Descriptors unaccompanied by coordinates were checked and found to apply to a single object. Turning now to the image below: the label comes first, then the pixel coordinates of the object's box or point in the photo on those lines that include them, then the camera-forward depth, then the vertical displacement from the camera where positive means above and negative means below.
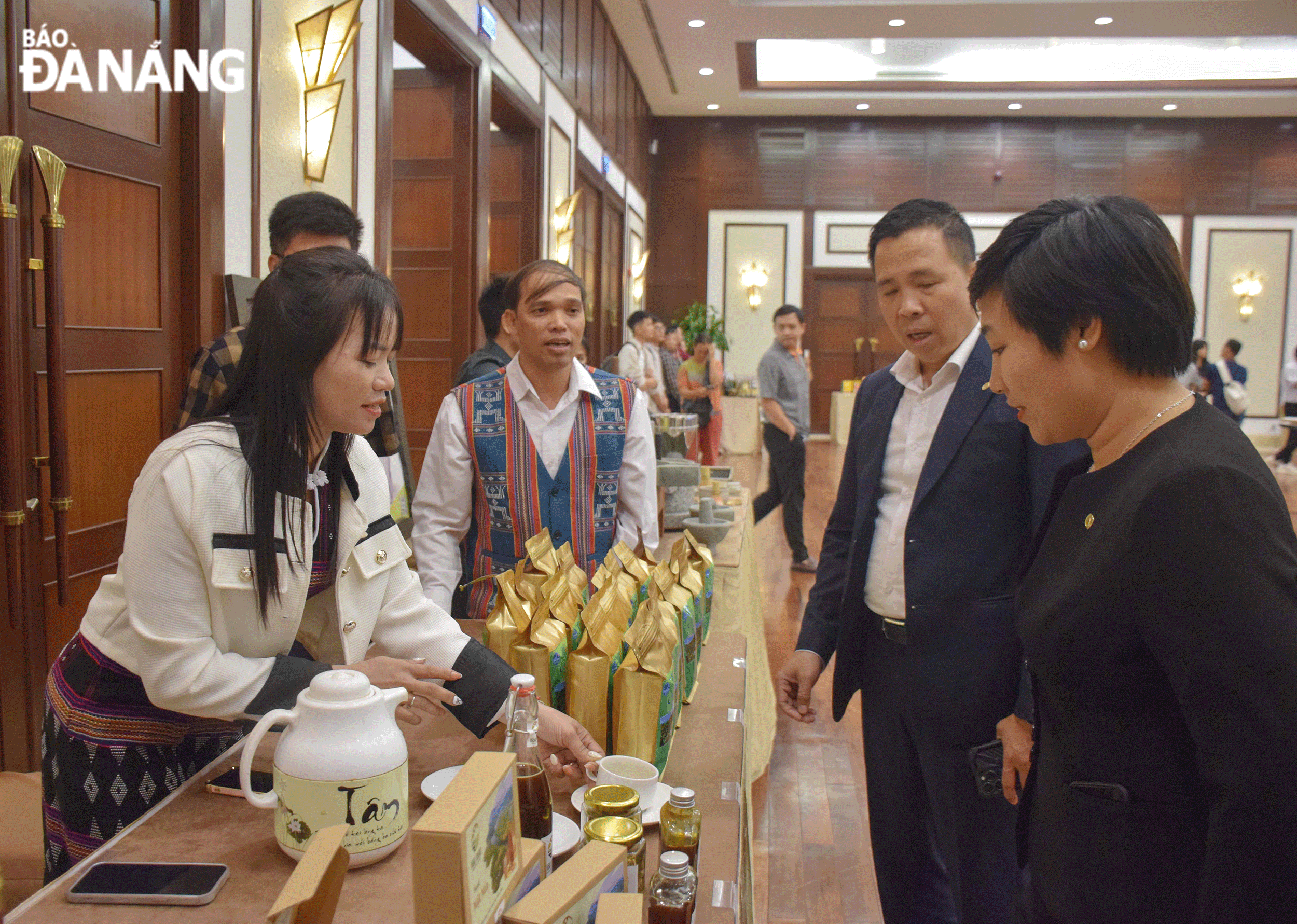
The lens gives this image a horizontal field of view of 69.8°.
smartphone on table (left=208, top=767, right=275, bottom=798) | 1.21 -0.55
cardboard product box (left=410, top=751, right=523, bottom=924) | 0.73 -0.39
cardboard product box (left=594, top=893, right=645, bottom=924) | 0.75 -0.44
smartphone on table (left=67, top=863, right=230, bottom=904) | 0.95 -0.55
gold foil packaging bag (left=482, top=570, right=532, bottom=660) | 1.41 -0.39
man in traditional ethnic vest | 2.18 -0.21
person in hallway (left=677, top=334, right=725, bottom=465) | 8.77 -0.14
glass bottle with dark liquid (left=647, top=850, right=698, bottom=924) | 0.88 -0.50
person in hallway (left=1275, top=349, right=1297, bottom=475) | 11.55 -0.32
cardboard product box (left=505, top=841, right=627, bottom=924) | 0.76 -0.44
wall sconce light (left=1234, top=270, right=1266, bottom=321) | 13.45 +1.38
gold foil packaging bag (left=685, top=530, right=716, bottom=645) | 1.83 -0.38
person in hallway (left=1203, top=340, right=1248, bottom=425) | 11.10 +0.12
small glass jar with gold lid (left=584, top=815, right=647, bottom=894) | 0.96 -0.49
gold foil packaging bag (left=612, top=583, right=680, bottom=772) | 1.27 -0.44
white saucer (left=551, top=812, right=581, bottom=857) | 1.07 -0.54
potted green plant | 13.30 +0.69
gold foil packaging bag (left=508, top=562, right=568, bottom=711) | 1.34 -0.41
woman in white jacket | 1.18 -0.29
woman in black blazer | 0.93 -0.24
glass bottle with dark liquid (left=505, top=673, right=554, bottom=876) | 1.05 -0.45
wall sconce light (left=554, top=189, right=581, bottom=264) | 7.02 +1.08
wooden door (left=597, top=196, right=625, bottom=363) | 9.53 +0.96
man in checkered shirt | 2.16 +0.32
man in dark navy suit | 1.65 -0.40
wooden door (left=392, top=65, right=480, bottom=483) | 5.07 +0.79
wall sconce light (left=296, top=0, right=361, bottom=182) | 3.18 +1.02
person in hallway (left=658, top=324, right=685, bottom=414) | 9.02 -0.04
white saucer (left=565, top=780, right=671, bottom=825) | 1.12 -0.54
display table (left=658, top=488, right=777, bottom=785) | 2.97 -0.84
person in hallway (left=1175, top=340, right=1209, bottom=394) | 11.12 +0.10
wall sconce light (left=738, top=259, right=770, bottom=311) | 13.89 +1.40
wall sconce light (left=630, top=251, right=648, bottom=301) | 11.88 +1.23
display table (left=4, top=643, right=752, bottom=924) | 0.95 -0.56
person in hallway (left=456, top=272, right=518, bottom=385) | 3.05 +0.09
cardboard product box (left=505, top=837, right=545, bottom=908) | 0.88 -0.49
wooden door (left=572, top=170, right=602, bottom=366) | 8.15 +1.12
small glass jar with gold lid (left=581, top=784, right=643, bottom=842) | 1.03 -0.48
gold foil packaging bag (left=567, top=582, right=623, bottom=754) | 1.32 -0.44
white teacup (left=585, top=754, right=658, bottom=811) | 1.15 -0.51
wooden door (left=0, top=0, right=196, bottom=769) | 2.19 +0.14
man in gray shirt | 5.78 -0.24
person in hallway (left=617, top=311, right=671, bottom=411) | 7.90 +0.10
